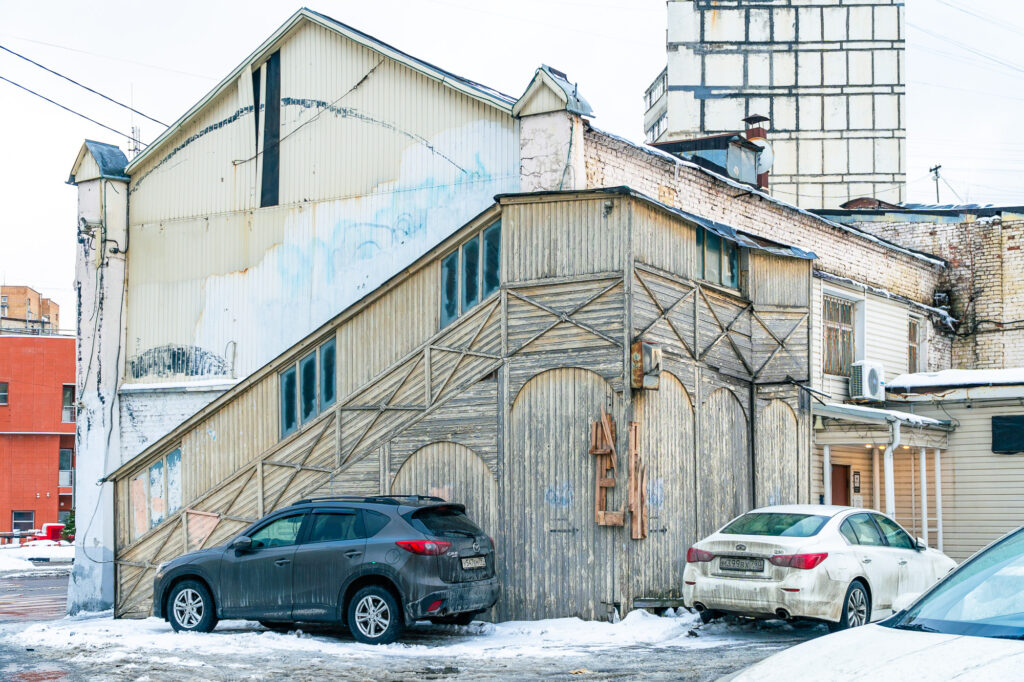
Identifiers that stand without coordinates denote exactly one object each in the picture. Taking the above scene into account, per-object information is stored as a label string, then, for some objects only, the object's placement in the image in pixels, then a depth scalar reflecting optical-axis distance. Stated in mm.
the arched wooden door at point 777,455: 17594
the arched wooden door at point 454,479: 15016
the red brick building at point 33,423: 52062
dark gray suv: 12109
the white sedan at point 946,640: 4234
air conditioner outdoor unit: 21906
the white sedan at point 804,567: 11859
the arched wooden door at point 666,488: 14234
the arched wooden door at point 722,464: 15852
